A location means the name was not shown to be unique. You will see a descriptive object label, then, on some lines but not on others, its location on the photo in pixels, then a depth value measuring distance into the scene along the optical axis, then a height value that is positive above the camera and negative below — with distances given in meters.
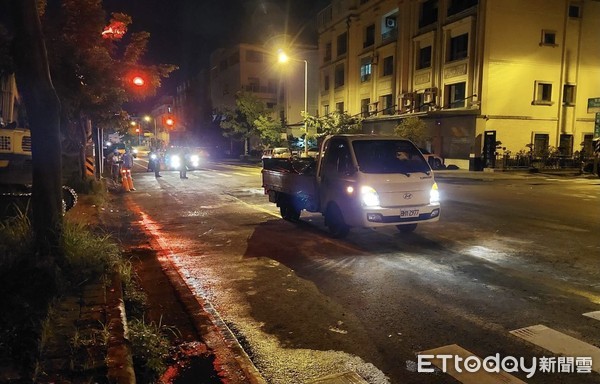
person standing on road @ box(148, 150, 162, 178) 28.47 -1.21
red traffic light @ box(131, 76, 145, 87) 13.88 +1.68
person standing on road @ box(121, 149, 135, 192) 20.53 -1.32
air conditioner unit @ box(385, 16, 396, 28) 45.41 +11.09
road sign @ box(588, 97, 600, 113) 30.58 +2.62
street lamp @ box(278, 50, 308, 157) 35.28 +1.24
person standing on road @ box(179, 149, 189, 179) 26.17 -1.40
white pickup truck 9.14 -0.79
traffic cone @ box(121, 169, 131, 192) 20.48 -1.66
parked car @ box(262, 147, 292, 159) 41.17 -0.80
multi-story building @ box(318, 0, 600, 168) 34.25 +5.23
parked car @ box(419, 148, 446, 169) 35.80 -1.21
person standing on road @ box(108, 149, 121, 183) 25.02 -1.36
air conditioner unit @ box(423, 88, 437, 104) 38.56 +3.84
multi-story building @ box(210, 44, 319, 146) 62.50 +8.68
